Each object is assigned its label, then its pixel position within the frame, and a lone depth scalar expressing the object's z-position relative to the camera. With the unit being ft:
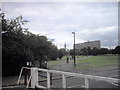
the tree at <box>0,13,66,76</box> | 23.67
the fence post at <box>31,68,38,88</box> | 15.41
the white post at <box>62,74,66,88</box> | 11.91
